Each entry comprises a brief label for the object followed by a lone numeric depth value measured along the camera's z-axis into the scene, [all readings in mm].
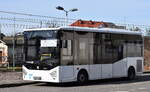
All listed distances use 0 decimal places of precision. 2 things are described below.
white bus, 14980
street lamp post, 30904
